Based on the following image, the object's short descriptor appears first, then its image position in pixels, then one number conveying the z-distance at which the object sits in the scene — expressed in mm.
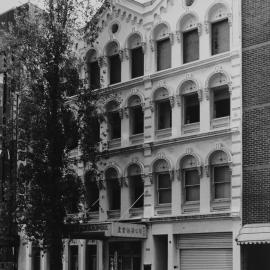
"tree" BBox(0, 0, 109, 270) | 27969
